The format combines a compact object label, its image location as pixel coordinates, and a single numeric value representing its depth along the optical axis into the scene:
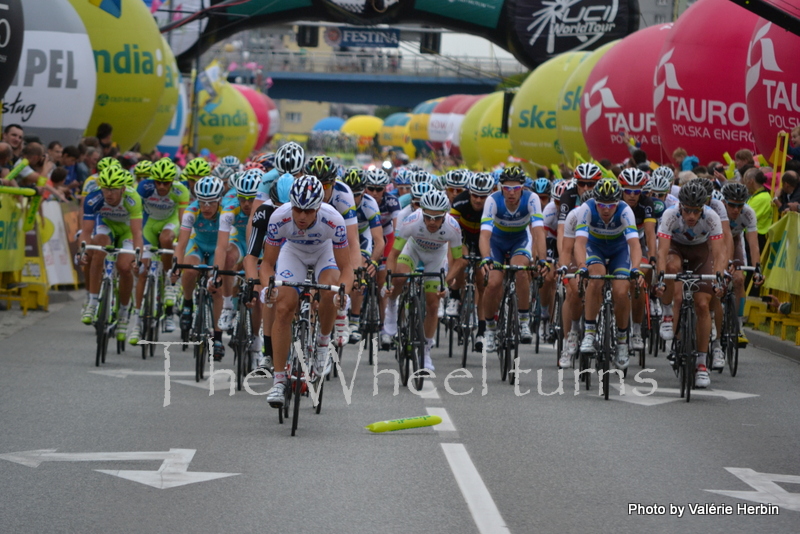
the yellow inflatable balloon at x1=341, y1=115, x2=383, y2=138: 124.69
